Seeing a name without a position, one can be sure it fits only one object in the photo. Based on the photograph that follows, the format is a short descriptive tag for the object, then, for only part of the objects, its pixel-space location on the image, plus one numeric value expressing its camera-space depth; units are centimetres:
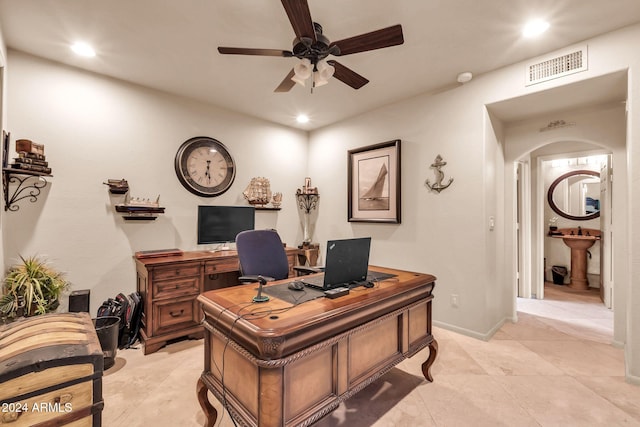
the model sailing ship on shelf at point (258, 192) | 406
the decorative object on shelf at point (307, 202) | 462
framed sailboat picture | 373
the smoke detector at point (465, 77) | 294
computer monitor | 360
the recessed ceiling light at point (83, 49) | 249
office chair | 235
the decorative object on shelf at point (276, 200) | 436
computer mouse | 183
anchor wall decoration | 329
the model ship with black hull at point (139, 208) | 301
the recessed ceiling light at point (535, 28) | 219
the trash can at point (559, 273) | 509
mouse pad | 163
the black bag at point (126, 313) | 278
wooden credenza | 273
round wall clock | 352
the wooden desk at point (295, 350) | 121
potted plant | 217
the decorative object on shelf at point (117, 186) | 298
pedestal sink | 476
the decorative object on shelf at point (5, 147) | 230
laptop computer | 172
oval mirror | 503
